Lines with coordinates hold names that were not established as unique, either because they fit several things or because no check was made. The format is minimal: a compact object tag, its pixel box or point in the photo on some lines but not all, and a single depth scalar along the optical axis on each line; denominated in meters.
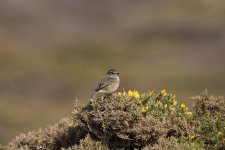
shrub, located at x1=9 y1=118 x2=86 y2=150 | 12.28
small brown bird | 13.12
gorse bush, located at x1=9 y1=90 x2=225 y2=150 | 11.45
